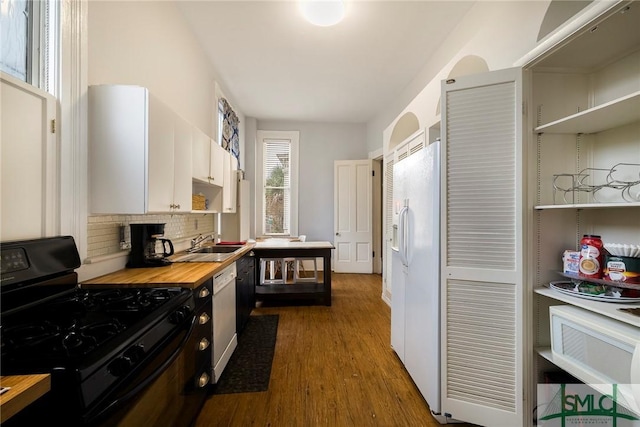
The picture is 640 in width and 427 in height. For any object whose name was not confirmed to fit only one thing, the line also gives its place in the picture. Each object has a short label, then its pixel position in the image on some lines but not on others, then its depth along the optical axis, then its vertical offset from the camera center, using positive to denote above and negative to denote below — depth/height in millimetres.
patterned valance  3992 +1335
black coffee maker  1875 -234
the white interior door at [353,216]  5492 -50
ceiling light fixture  2324 +1809
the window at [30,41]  1165 +802
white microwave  1041 -591
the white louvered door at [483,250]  1524 -210
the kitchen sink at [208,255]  2176 -380
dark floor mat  1980 -1266
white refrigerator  1682 -419
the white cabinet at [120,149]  1528 +367
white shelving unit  1398 +378
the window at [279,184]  5734 +623
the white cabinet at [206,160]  2320 +511
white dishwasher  1892 -820
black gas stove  705 -404
